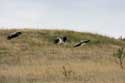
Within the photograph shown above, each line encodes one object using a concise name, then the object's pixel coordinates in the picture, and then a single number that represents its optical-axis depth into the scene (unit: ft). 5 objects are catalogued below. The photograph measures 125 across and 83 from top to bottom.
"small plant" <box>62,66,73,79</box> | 65.78
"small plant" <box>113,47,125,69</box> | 102.18
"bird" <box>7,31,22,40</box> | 179.92
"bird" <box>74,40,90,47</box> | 178.50
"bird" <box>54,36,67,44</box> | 180.74
